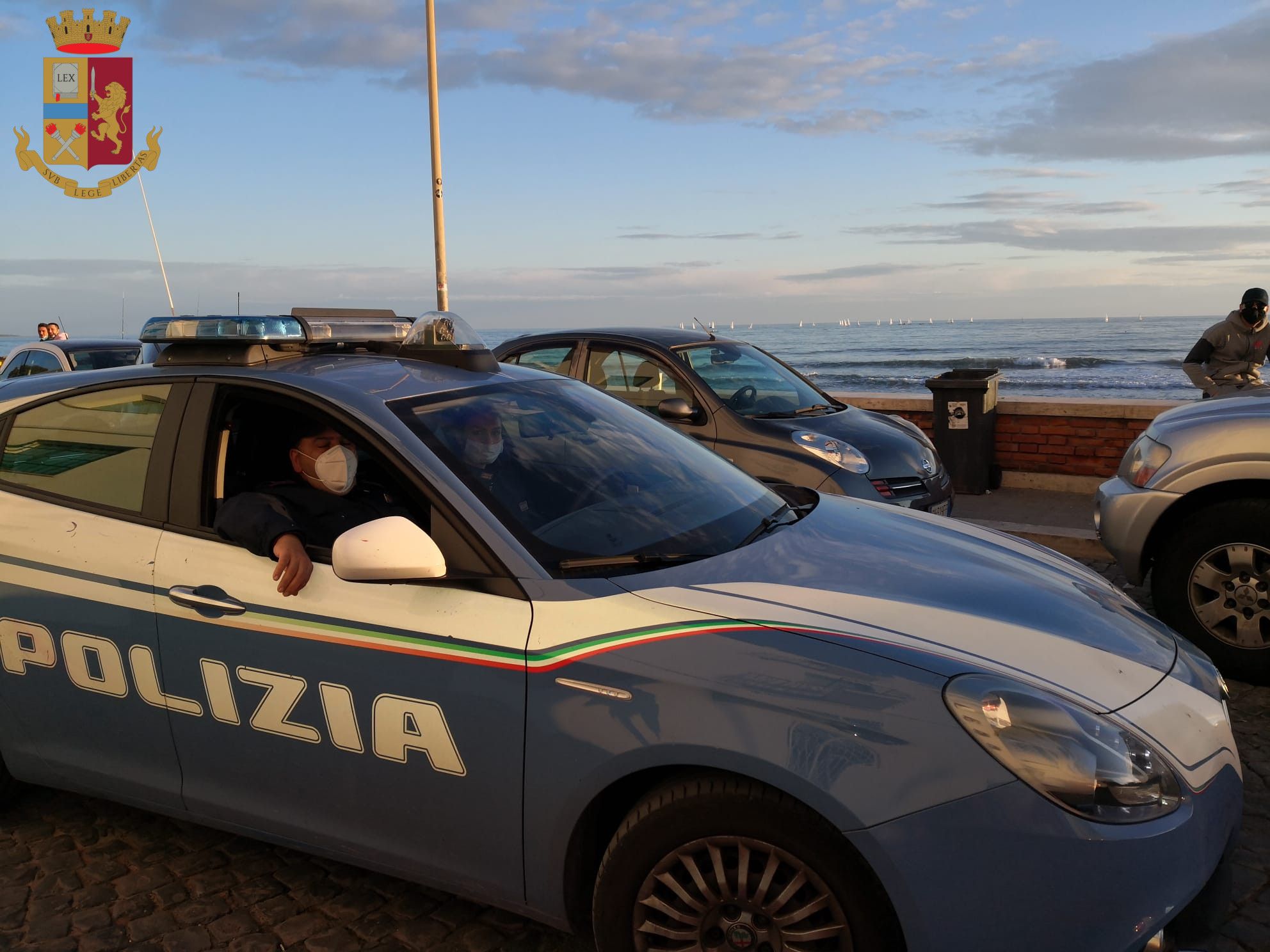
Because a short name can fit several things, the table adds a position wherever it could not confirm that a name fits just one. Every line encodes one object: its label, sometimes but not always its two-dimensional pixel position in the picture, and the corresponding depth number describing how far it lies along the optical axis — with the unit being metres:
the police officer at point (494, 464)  2.73
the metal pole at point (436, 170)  13.07
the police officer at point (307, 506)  2.79
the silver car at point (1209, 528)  4.70
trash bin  9.33
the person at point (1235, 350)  8.24
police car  2.06
